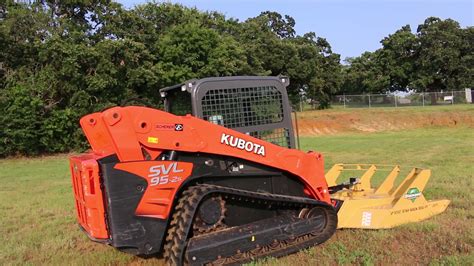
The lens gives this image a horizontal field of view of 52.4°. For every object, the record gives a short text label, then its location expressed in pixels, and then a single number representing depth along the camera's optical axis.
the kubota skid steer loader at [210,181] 4.45
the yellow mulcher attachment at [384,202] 6.02
